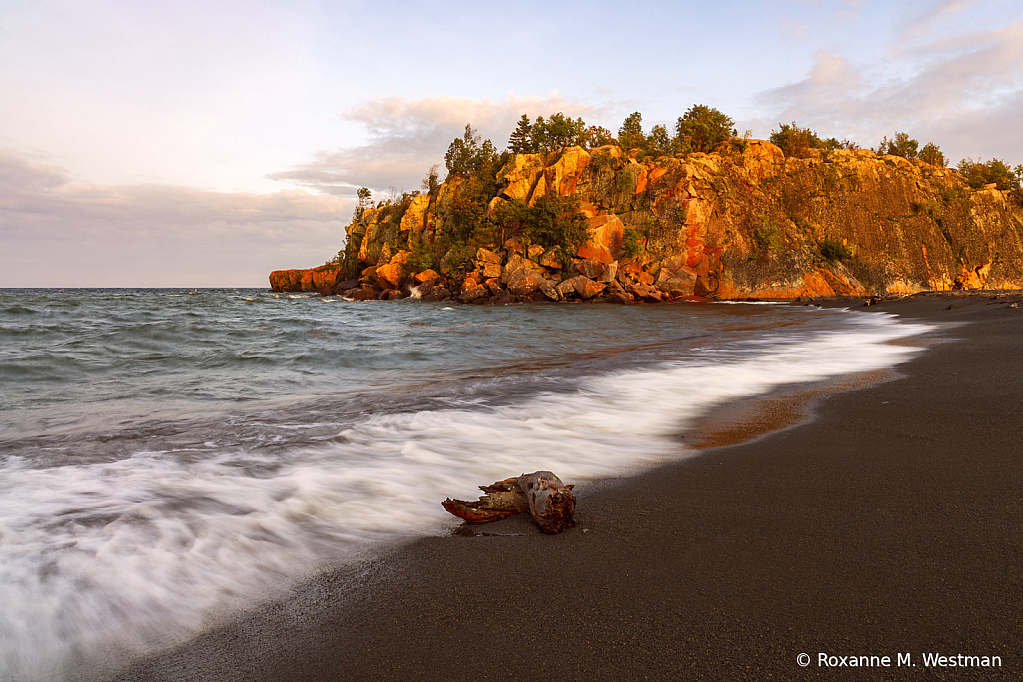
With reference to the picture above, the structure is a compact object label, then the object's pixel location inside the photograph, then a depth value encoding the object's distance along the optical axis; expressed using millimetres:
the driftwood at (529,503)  3051
